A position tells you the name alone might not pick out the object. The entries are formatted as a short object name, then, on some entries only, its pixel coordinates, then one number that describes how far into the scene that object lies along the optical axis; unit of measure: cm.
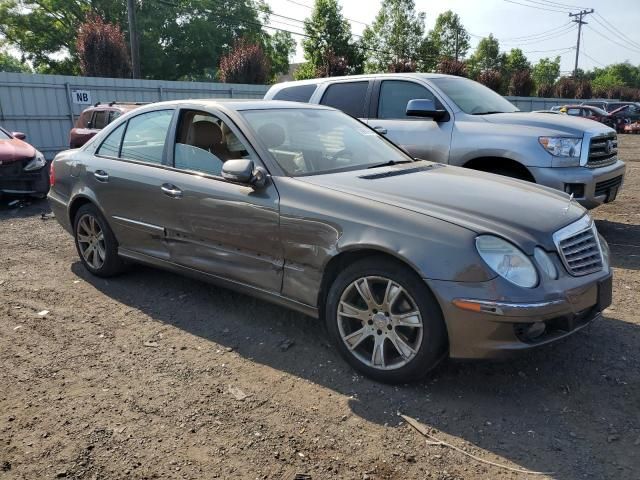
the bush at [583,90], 4328
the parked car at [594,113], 2474
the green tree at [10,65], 4619
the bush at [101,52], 2075
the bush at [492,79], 3115
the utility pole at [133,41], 2202
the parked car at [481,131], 561
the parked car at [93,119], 1157
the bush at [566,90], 4278
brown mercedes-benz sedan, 280
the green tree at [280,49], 5153
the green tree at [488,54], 7138
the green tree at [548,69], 9312
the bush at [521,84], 3538
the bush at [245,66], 2397
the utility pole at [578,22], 6700
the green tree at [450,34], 6450
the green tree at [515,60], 7306
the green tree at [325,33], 3975
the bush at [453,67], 2755
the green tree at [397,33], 5616
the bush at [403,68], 2611
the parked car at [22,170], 866
